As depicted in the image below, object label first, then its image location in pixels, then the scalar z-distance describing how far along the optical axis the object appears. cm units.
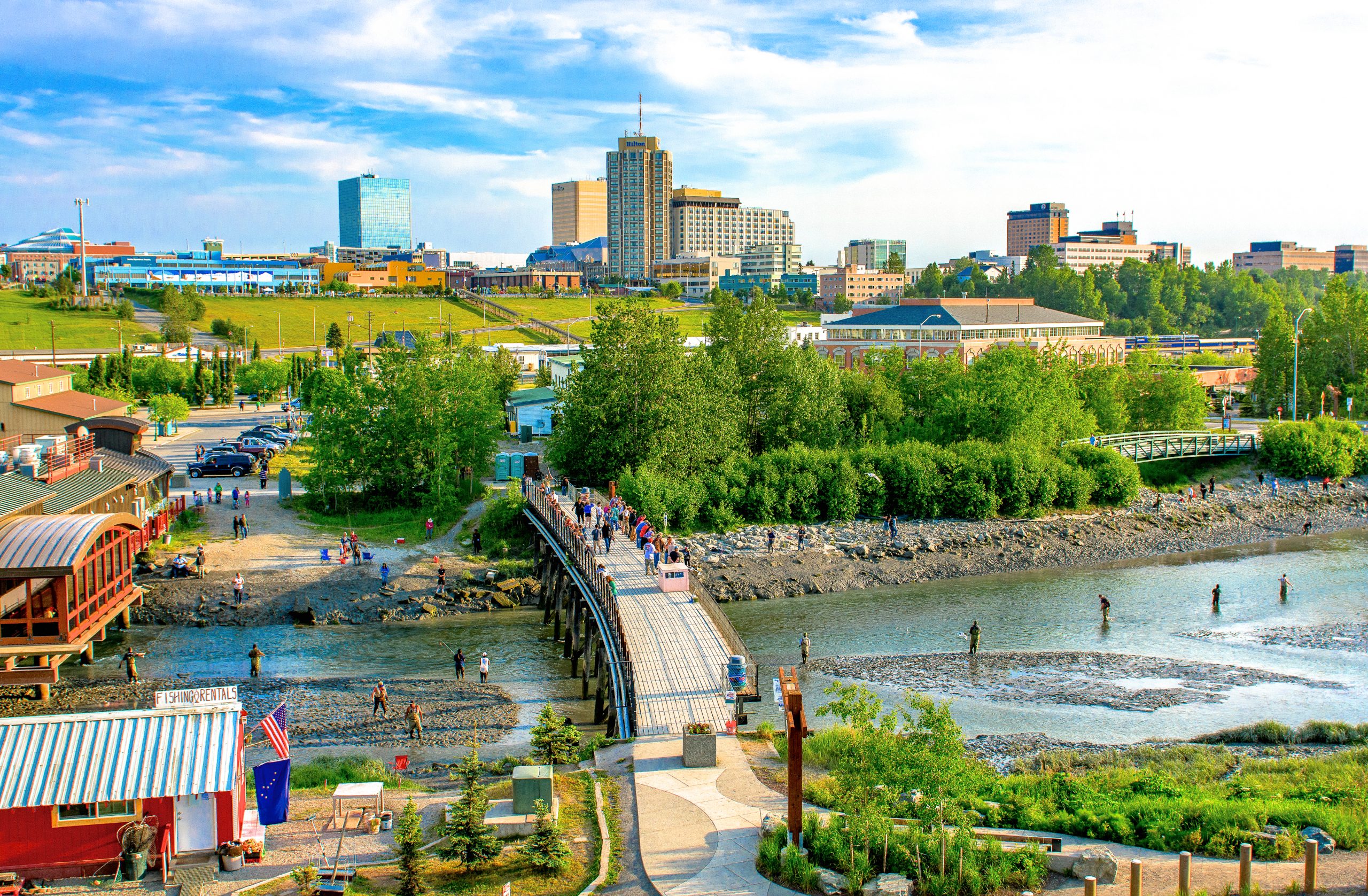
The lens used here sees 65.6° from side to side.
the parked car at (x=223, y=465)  5453
